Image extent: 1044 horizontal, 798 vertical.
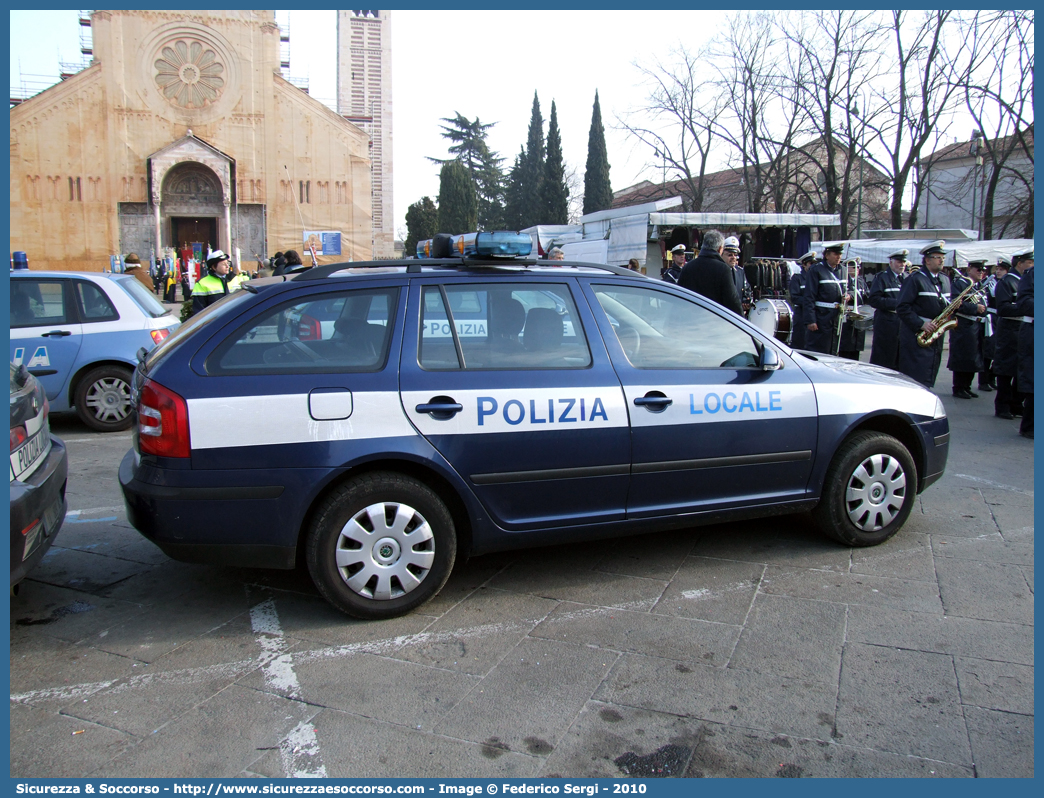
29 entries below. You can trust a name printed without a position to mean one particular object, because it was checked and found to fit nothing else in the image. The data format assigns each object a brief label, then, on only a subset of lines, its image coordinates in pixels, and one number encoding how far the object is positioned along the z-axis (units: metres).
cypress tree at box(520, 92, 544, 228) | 60.41
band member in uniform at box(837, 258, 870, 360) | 9.90
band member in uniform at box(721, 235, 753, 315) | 9.60
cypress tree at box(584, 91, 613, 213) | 52.91
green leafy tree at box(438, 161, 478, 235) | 48.85
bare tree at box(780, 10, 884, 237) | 31.27
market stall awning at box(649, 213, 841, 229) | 20.00
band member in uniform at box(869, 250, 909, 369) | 9.02
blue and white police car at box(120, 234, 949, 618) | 3.29
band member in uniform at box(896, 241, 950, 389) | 8.42
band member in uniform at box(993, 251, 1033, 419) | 8.52
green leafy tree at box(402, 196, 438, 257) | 43.88
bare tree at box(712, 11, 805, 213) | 34.38
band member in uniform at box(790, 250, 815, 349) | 10.12
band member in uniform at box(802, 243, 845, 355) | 9.75
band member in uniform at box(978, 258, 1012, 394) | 10.52
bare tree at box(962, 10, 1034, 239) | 26.44
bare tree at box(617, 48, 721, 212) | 38.16
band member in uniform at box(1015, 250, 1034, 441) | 7.78
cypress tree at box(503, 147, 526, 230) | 61.88
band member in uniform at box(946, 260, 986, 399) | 9.45
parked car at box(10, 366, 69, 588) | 3.06
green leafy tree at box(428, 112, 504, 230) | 63.09
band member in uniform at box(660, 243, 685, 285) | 9.98
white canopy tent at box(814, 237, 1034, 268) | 20.70
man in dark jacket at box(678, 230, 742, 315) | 7.22
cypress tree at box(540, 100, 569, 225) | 55.56
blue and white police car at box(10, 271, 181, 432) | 7.40
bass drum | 11.30
